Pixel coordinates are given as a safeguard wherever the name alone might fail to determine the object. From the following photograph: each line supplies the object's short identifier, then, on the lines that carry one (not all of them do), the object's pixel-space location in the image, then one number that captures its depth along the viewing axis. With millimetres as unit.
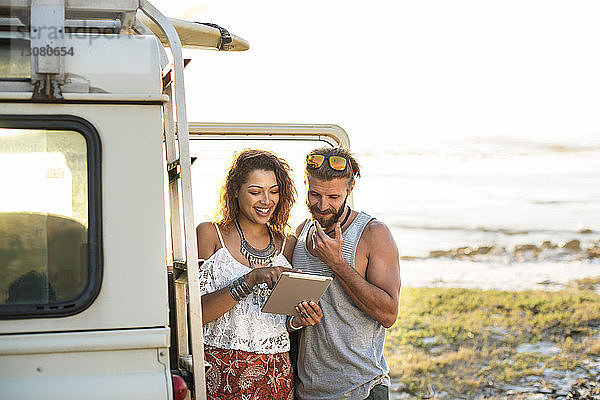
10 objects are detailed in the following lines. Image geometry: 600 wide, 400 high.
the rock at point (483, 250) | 20641
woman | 3387
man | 3559
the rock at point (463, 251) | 20328
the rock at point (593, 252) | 20188
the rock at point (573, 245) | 20703
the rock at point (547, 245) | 20828
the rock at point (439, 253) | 19848
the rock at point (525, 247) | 20891
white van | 2520
